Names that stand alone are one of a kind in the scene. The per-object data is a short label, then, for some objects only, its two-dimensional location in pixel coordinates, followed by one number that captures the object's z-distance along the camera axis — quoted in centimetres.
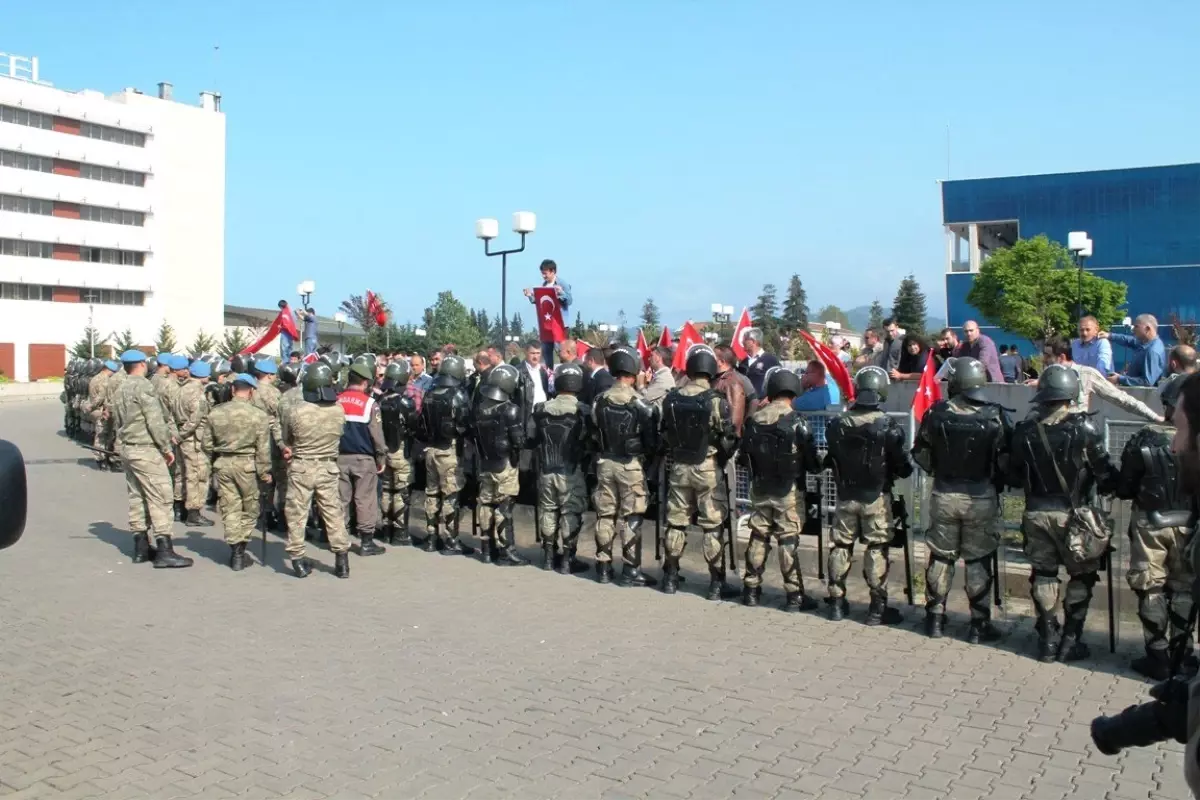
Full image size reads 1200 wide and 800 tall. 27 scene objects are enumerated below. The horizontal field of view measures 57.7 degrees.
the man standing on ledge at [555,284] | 1427
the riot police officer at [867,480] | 852
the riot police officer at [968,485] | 798
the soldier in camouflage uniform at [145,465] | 1078
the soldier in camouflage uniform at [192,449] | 1361
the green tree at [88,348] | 5411
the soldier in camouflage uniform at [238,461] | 1074
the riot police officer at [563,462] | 1048
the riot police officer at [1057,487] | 745
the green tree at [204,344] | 5853
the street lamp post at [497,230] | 1627
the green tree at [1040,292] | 4966
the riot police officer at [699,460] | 943
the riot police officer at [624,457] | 993
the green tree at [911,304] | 8519
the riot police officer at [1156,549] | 712
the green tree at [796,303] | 9831
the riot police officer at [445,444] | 1124
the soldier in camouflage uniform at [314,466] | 1036
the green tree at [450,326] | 4686
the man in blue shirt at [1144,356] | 1039
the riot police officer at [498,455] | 1084
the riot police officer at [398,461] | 1188
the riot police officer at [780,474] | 895
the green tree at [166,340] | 6284
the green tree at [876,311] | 10166
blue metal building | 6288
